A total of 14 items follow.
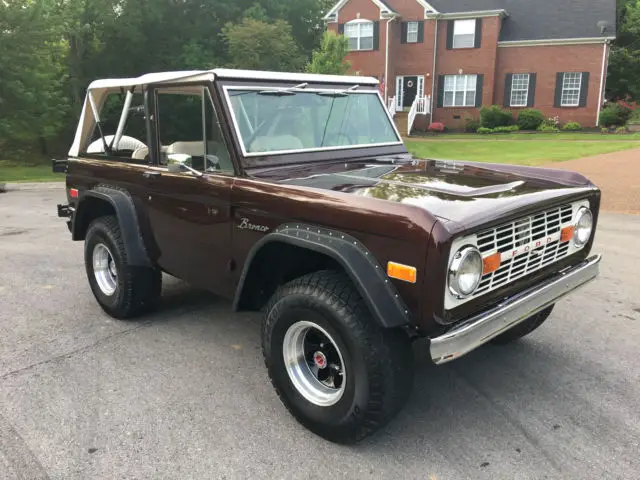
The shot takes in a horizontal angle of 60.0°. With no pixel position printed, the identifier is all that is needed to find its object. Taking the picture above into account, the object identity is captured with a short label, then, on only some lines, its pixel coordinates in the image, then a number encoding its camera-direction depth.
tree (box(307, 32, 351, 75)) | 19.56
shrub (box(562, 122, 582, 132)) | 25.72
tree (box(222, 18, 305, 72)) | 19.14
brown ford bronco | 2.62
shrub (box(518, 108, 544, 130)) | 25.75
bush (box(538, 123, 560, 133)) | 25.55
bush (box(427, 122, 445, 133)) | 27.22
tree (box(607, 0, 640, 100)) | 32.19
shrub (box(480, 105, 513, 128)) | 25.94
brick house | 26.00
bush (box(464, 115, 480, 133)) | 26.66
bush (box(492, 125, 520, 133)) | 25.56
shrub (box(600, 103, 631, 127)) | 25.77
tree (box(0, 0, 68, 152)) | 16.36
